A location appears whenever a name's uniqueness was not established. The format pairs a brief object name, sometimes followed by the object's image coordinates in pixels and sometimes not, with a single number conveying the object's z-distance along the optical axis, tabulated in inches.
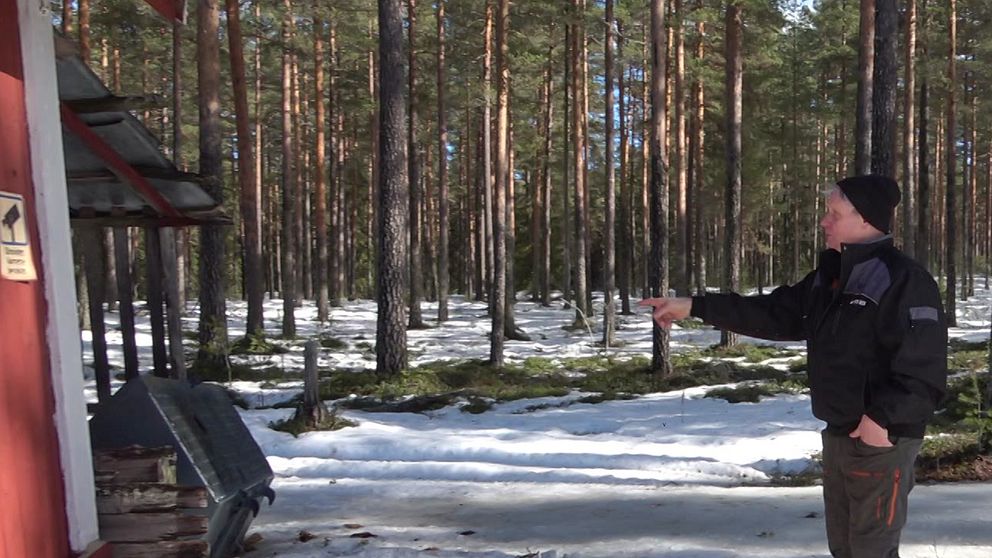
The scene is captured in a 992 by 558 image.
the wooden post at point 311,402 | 358.0
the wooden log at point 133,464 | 151.2
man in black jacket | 107.7
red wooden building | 120.5
